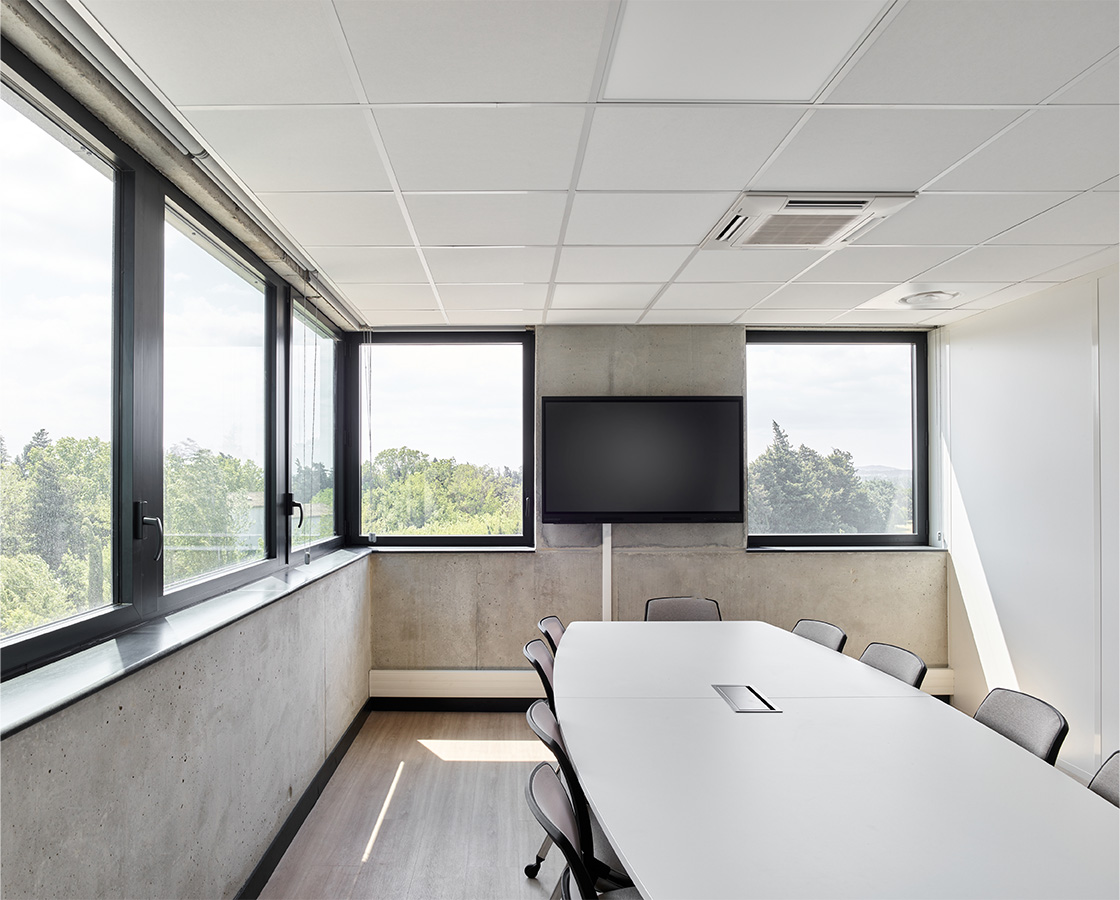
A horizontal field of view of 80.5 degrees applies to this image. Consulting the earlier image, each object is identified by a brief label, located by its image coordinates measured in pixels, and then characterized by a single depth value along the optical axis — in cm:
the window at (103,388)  177
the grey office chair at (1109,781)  189
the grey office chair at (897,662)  290
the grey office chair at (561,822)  158
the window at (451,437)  523
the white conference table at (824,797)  143
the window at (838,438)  527
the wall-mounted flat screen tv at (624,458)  490
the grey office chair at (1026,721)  218
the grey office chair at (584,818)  192
